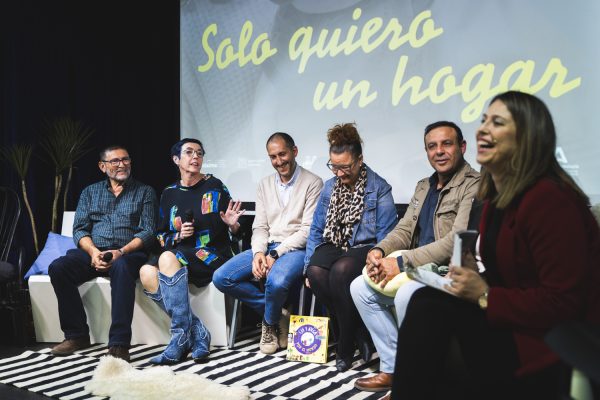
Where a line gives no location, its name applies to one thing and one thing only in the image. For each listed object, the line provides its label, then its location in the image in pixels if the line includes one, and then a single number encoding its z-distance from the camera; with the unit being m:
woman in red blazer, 1.39
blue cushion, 3.69
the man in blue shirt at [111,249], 3.32
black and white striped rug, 2.63
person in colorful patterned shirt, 3.23
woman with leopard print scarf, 2.97
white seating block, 3.46
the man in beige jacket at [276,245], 3.29
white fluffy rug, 2.50
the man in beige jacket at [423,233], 2.66
